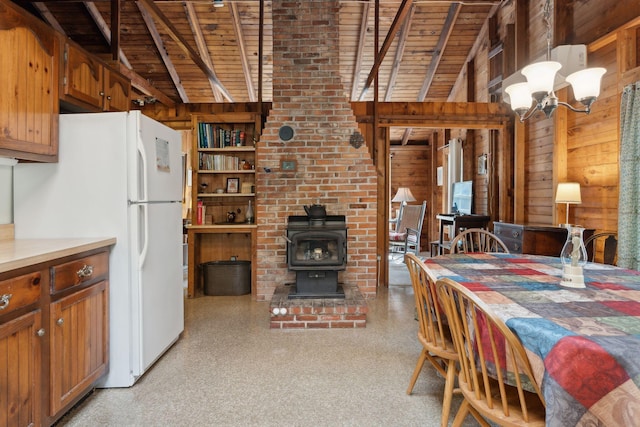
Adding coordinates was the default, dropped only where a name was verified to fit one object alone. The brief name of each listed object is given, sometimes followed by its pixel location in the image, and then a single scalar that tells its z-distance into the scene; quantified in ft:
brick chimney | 13.50
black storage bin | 14.29
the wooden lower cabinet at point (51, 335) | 4.83
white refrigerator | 7.23
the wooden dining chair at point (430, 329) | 5.74
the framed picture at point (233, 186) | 15.37
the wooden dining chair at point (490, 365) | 3.97
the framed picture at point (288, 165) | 13.44
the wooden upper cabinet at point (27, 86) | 6.02
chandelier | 6.66
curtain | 9.48
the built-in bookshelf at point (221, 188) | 14.48
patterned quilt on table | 3.22
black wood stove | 11.50
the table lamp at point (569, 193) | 11.07
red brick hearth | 10.66
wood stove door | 11.51
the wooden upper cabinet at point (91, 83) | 7.54
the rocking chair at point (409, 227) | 20.97
